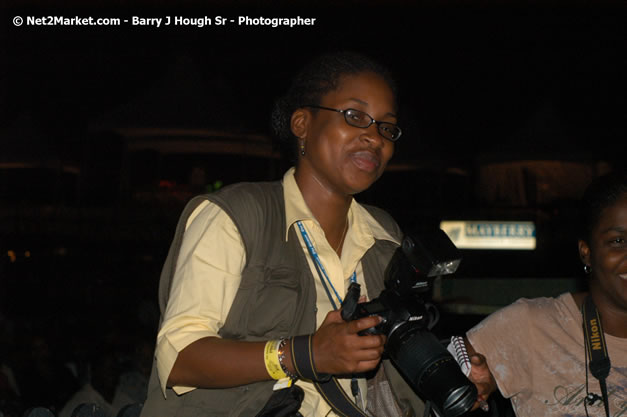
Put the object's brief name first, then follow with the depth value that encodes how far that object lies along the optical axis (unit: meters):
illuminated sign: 10.49
